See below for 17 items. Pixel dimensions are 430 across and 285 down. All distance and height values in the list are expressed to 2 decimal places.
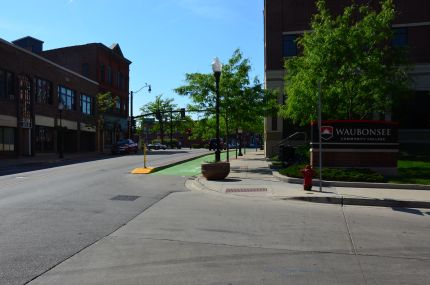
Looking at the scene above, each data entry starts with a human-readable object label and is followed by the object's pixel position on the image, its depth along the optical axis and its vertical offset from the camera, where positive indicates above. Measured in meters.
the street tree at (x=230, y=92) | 25.12 +2.41
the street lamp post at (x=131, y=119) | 57.55 +2.22
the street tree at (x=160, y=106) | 89.68 +5.94
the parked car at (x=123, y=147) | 47.81 -0.90
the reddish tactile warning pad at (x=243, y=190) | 14.55 -1.61
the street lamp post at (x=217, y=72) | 19.64 +2.68
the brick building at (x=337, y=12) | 34.06 +6.75
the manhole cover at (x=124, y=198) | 12.76 -1.61
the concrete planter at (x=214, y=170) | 17.64 -1.21
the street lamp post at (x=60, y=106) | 38.91 +2.63
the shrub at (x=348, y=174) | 15.73 -1.28
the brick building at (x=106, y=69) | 60.25 +9.08
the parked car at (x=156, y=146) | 79.02 -1.38
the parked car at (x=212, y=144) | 65.12 -0.97
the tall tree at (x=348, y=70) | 21.58 +3.04
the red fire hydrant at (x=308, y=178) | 14.07 -1.21
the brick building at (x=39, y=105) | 37.03 +3.00
